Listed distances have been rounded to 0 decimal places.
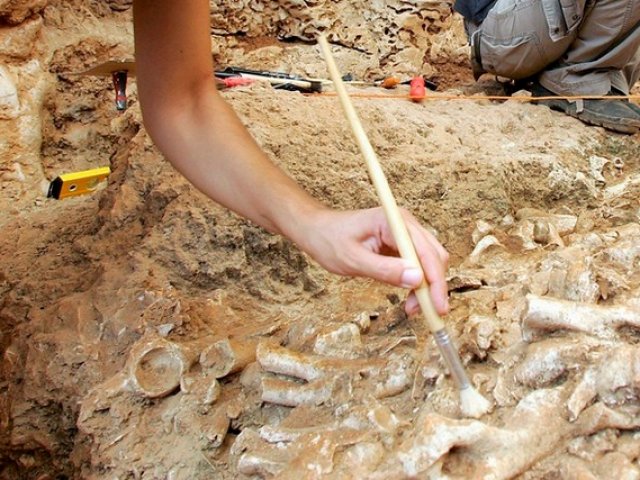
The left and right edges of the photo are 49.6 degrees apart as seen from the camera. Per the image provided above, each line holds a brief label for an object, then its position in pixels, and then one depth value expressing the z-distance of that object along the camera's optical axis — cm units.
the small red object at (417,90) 246
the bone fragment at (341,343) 118
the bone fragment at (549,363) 96
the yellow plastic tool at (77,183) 229
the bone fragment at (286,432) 101
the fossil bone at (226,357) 124
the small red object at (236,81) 218
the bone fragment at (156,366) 123
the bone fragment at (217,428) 113
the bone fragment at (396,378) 107
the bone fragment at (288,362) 113
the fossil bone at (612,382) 88
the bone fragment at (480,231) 167
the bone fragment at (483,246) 152
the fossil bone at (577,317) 100
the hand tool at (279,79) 236
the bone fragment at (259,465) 98
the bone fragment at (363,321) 126
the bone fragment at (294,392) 109
